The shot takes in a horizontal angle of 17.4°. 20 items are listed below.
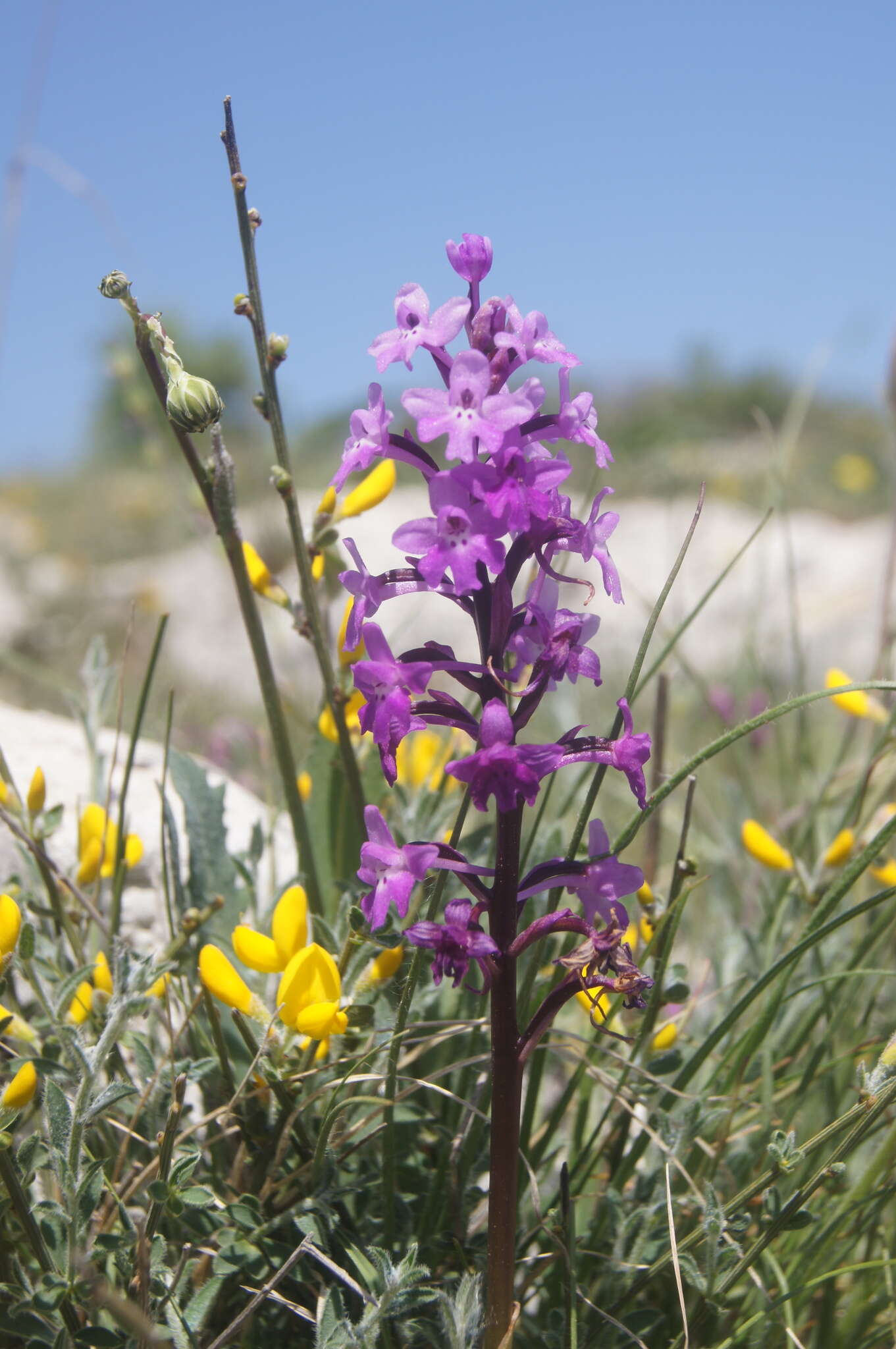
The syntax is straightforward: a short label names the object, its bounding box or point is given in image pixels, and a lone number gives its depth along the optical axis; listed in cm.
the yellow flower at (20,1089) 33
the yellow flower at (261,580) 37
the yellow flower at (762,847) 39
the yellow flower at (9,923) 33
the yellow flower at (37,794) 37
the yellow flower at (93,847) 38
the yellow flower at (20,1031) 35
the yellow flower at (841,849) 39
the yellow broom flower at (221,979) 34
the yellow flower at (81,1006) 36
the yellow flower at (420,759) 43
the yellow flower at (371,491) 37
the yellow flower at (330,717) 40
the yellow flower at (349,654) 37
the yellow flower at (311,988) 33
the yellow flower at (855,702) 39
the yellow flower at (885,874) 41
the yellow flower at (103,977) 36
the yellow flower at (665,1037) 37
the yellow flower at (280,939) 34
